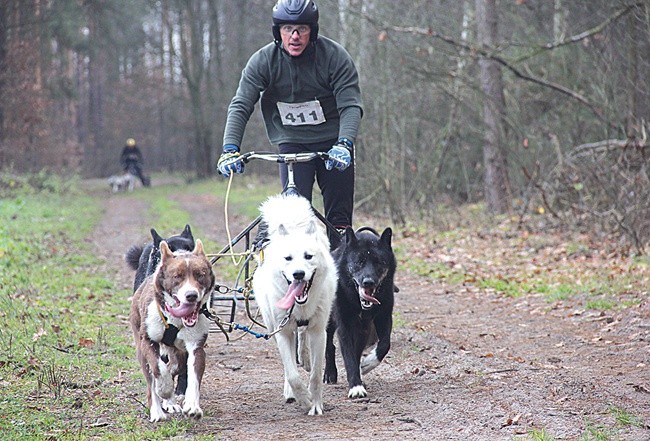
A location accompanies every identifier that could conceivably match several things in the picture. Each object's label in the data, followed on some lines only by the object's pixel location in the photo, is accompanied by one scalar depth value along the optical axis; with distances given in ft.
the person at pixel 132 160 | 219.61
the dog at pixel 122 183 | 212.02
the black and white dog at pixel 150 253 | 36.60
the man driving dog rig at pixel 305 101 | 39.27
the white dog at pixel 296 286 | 32.86
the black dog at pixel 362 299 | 36.45
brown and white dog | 31.14
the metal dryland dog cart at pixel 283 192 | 37.68
